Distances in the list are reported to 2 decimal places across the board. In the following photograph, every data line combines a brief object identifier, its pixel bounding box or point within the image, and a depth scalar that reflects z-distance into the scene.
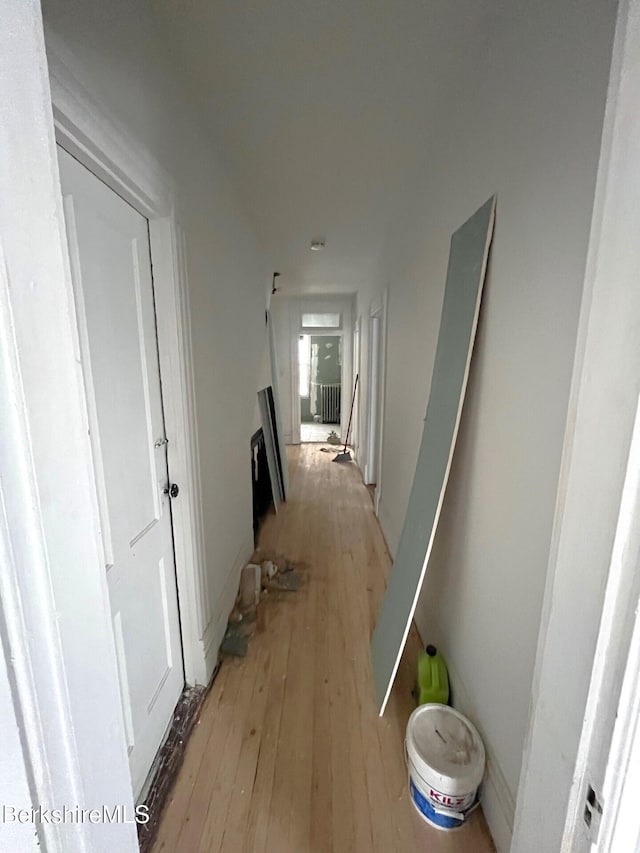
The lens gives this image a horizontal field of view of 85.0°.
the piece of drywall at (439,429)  1.35
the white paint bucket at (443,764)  1.13
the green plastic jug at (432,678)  1.51
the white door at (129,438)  0.98
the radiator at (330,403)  8.46
